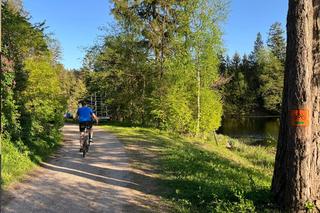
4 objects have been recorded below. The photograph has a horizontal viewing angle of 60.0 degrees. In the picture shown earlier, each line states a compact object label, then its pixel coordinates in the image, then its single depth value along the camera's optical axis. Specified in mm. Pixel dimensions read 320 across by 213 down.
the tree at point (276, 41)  65010
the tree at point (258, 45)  72316
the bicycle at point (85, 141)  9770
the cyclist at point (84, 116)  9984
